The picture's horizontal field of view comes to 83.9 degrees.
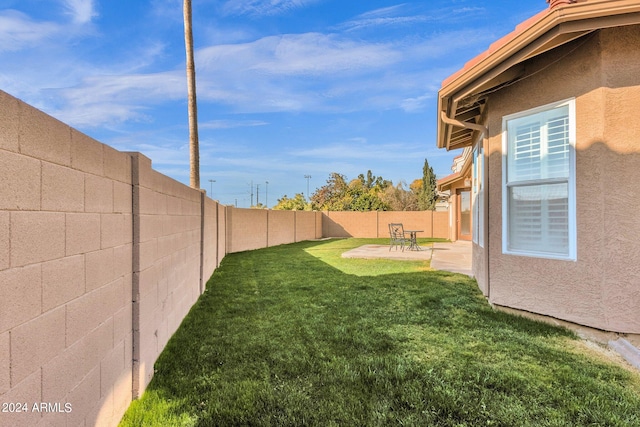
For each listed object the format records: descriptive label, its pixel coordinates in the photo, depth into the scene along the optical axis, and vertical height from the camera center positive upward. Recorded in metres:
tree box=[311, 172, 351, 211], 44.59 +3.09
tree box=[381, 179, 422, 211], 42.81 +1.94
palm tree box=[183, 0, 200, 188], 11.72 +3.42
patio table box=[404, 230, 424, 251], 14.76 -1.26
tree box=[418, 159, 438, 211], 41.28 +2.87
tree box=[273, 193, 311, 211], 30.18 +0.97
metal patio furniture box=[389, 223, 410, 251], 15.05 -1.17
